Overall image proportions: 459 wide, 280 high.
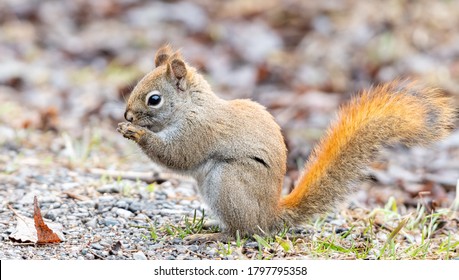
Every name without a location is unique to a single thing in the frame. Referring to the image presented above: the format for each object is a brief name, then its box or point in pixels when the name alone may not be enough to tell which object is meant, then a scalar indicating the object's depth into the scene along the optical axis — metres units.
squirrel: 7.09
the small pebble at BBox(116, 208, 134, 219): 7.80
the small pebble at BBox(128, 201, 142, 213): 8.01
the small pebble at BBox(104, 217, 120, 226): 7.51
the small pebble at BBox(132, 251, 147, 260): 6.63
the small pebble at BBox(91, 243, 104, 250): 6.80
